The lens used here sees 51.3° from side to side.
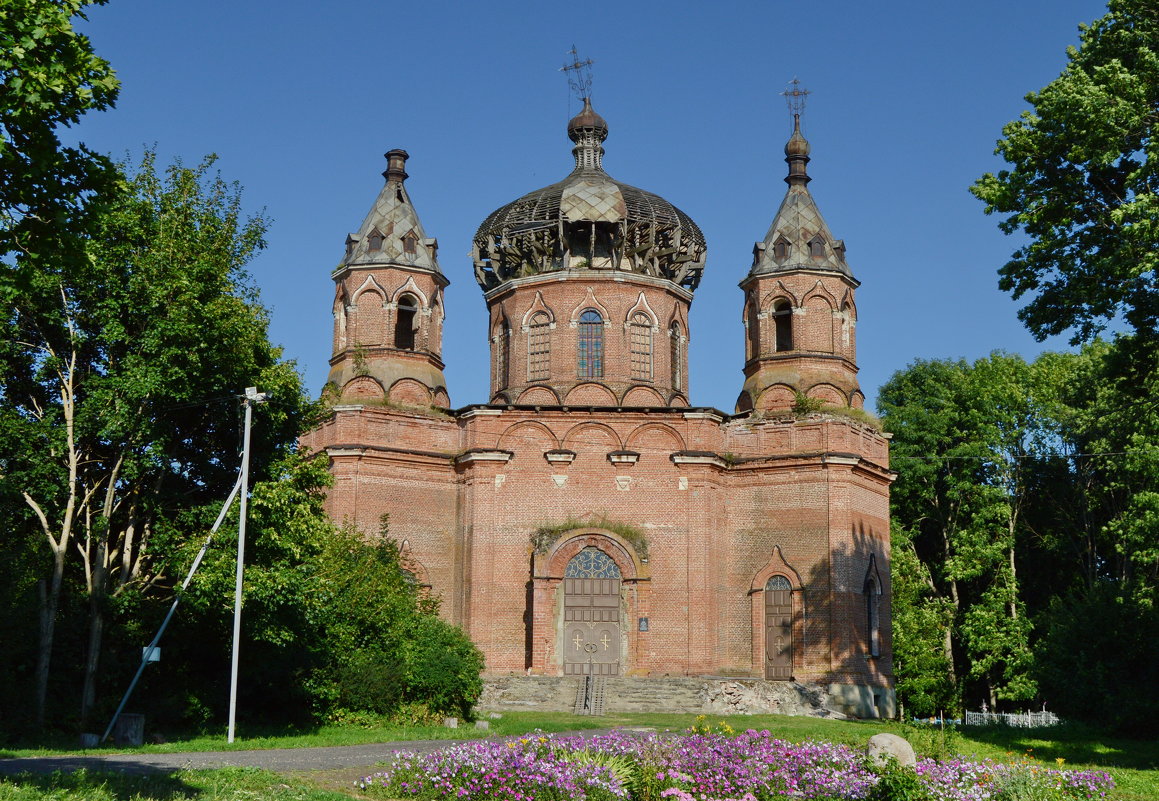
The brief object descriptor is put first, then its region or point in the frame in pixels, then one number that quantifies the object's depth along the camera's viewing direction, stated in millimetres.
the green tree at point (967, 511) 40312
